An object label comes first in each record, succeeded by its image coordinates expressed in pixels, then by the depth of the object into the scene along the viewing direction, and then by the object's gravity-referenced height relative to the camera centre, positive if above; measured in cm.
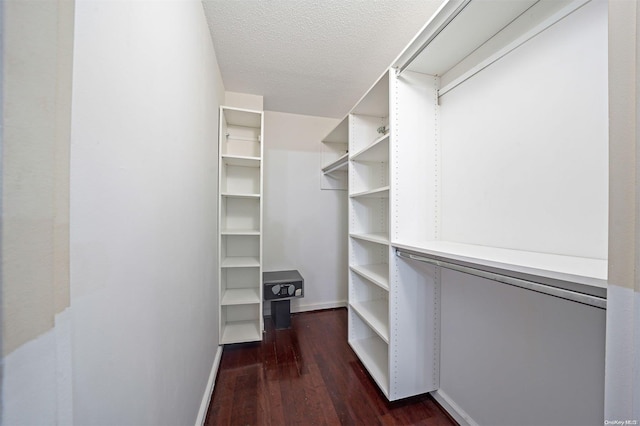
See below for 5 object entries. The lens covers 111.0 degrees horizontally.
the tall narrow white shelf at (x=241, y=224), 210 -11
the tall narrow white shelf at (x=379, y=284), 137 -48
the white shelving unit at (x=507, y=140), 80 +36
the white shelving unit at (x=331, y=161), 276 +66
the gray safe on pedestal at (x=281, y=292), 222 -80
